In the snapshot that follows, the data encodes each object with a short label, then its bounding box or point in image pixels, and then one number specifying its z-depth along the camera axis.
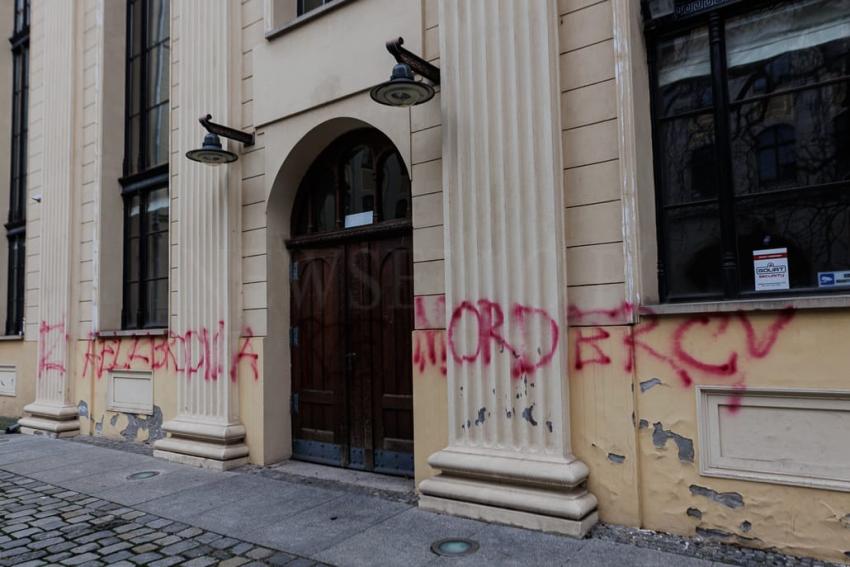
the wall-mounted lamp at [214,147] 6.48
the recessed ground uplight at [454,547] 4.15
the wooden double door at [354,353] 6.11
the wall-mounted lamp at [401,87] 4.72
